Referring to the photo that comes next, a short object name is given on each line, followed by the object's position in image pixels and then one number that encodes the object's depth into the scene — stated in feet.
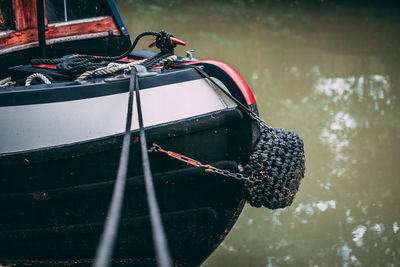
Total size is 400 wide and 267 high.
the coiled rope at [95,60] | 14.35
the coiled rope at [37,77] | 14.11
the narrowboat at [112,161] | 13.22
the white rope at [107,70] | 13.86
